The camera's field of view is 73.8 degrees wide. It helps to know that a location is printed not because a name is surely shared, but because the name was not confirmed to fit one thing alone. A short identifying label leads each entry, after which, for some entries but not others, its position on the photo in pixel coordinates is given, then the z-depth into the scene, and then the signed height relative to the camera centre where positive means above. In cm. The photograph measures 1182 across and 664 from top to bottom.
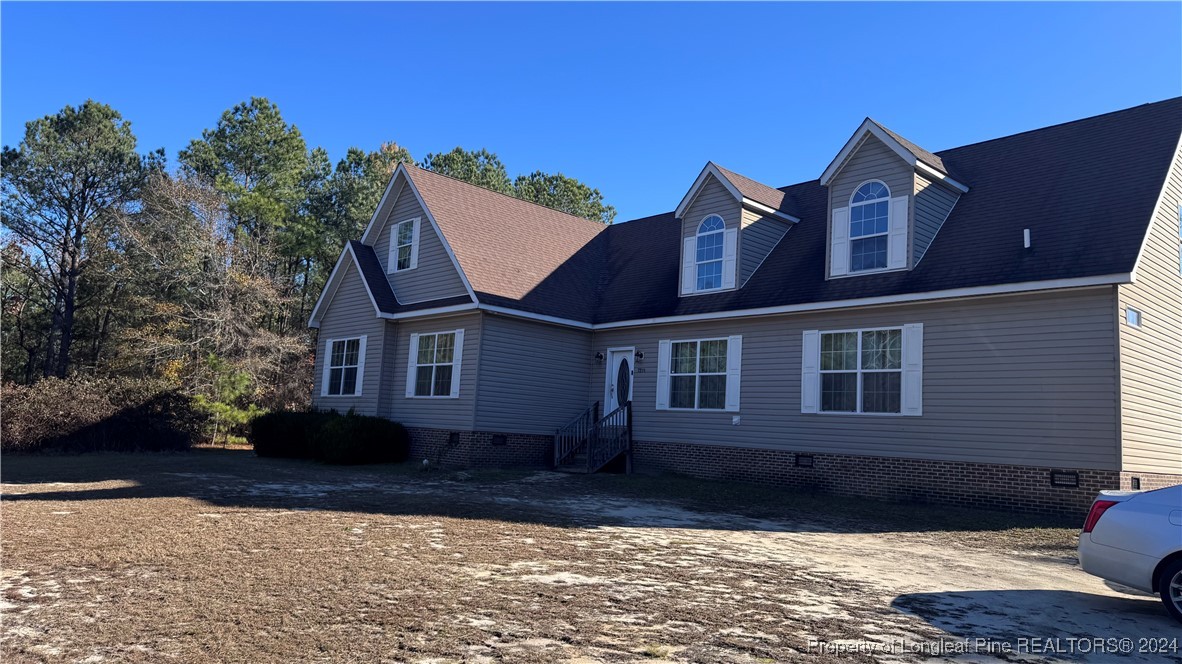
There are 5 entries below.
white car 605 -70
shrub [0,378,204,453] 1906 -54
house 1235 +219
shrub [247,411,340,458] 1962 -71
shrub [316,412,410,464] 1817 -72
